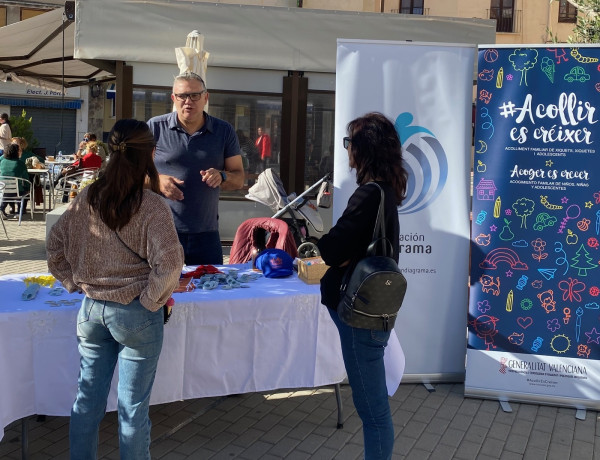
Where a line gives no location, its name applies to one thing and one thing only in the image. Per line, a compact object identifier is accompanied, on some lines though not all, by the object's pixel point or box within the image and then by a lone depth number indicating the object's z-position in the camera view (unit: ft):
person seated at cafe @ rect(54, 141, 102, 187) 41.29
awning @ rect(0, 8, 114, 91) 32.30
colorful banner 13.53
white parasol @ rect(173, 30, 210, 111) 22.72
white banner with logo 14.26
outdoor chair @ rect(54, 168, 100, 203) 38.74
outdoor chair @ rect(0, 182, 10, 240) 31.35
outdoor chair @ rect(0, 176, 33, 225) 35.01
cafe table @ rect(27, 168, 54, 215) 40.29
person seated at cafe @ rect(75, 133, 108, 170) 45.20
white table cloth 9.82
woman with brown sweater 8.01
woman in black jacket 8.59
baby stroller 24.36
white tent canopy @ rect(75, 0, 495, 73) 27.84
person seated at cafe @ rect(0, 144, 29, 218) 36.11
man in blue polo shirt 12.21
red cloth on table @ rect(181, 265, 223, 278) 12.14
